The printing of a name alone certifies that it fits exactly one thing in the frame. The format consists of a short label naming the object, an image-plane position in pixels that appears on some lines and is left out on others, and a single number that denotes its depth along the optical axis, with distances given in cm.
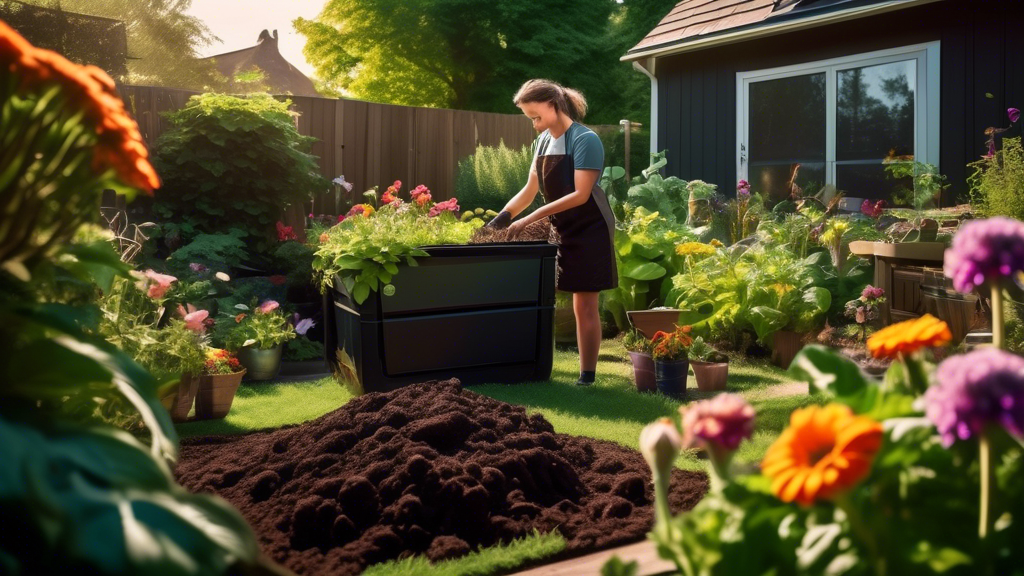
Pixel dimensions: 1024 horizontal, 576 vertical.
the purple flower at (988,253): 102
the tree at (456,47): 2314
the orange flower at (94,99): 98
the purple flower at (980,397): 82
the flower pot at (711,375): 514
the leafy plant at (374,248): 488
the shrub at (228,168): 715
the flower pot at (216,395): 453
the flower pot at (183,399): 432
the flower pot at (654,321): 610
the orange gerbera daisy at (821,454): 83
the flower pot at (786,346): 588
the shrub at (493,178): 1097
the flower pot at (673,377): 499
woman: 523
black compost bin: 500
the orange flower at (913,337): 117
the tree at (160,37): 2823
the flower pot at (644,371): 512
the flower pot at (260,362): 556
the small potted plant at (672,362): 498
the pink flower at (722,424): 96
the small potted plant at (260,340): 549
